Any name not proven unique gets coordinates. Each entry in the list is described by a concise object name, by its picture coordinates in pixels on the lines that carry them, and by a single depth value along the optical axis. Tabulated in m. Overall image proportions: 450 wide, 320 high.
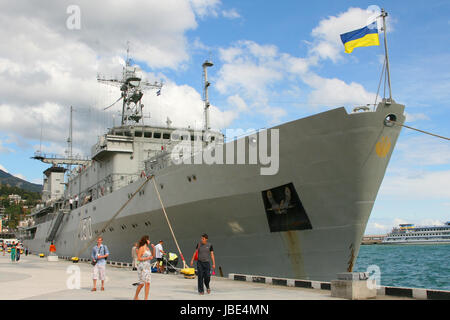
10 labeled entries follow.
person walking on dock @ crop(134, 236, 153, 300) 7.43
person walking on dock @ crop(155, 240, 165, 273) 14.27
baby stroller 14.40
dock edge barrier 7.39
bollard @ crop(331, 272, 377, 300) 7.43
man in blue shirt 9.39
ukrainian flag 10.52
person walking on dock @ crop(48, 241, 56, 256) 24.63
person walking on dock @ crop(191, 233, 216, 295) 8.59
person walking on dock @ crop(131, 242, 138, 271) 14.25
